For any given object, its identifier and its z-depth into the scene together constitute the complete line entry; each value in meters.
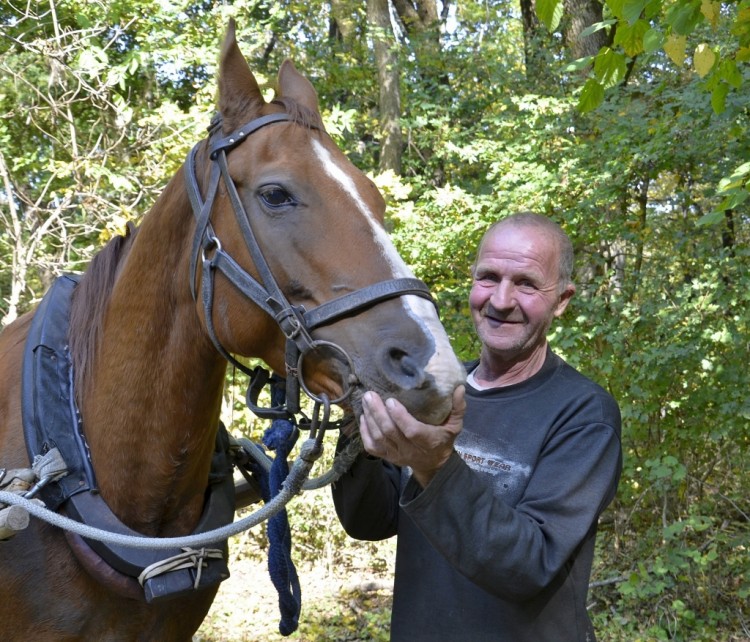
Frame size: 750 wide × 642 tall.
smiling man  1.71
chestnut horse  1.78
